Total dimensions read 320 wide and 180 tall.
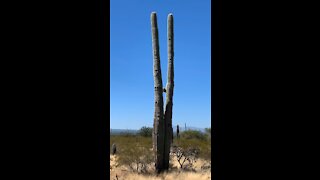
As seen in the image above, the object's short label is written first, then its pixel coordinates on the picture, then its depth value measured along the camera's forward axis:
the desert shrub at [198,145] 8.00
